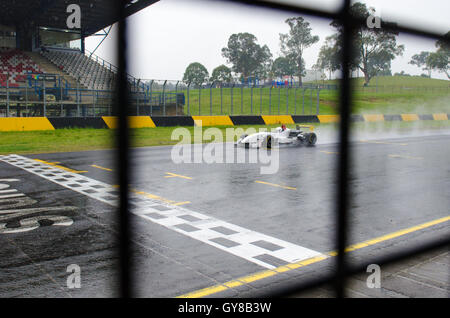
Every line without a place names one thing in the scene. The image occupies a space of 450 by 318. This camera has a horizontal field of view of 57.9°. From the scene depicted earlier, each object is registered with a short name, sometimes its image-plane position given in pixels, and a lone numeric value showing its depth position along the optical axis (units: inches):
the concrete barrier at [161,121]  650.2
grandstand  904.9
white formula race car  546.0
